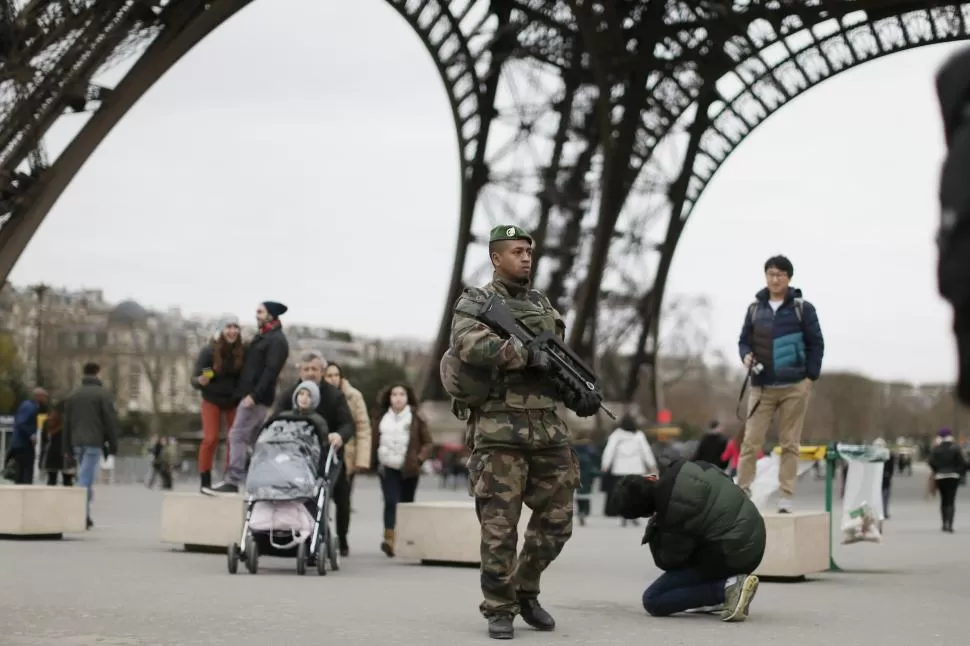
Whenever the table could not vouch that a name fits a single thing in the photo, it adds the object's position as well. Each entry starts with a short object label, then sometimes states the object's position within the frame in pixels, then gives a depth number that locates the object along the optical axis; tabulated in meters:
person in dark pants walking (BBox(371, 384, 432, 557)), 13.41
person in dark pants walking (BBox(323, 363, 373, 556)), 13.02
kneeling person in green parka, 8.23
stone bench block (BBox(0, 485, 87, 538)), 14.07
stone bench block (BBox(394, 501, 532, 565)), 12.23
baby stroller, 10.69
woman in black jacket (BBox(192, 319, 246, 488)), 12.84
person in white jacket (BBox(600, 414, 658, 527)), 20.75
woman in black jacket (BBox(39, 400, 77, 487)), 19.00
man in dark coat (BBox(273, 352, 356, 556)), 11.88
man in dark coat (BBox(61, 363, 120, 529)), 15.87
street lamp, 42.47
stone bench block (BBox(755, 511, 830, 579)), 10.62
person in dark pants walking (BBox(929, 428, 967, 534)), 19.73
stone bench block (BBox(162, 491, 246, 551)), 12.76
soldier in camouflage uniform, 7.46
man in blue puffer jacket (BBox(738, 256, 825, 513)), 10.82
